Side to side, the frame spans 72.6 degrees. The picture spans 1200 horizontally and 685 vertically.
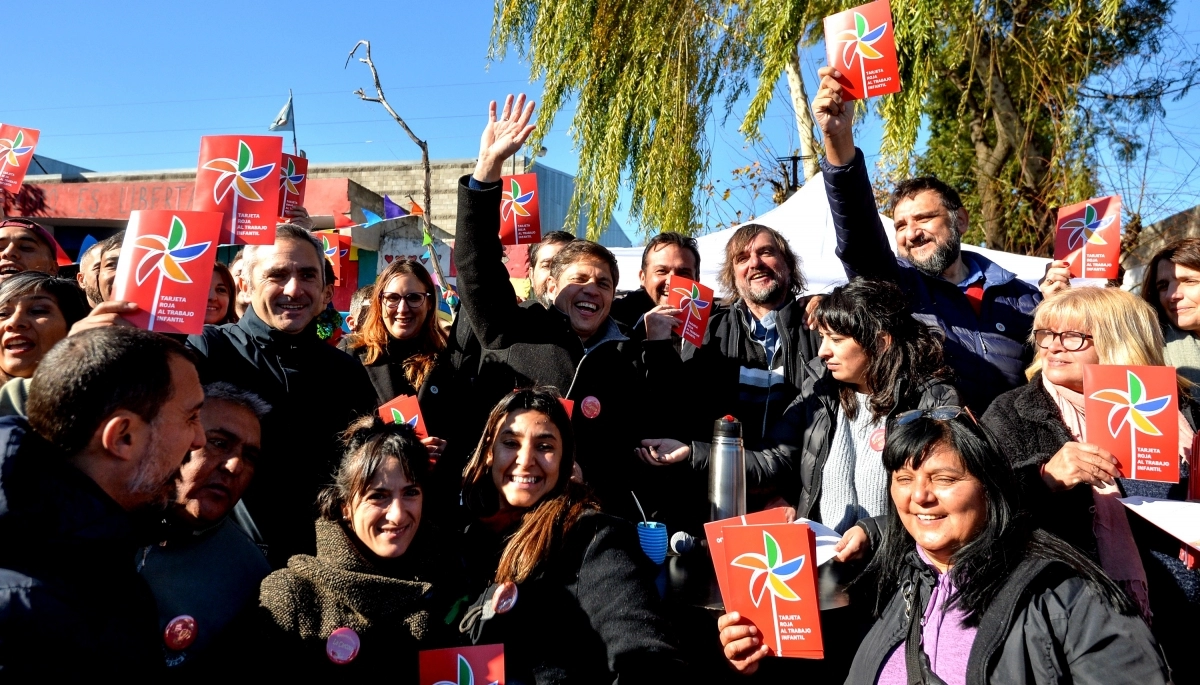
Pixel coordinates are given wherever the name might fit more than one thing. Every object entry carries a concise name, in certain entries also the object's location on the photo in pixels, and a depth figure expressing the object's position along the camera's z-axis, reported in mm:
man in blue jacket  3289
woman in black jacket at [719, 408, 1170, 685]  1888
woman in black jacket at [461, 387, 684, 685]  2359
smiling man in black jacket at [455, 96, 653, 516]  3195
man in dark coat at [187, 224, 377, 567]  2725
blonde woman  2434
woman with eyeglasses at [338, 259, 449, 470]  3783
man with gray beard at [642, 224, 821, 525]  3646
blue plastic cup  2752
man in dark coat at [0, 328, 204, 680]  1459
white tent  6910
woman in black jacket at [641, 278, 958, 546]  2852
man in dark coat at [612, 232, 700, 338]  4340
